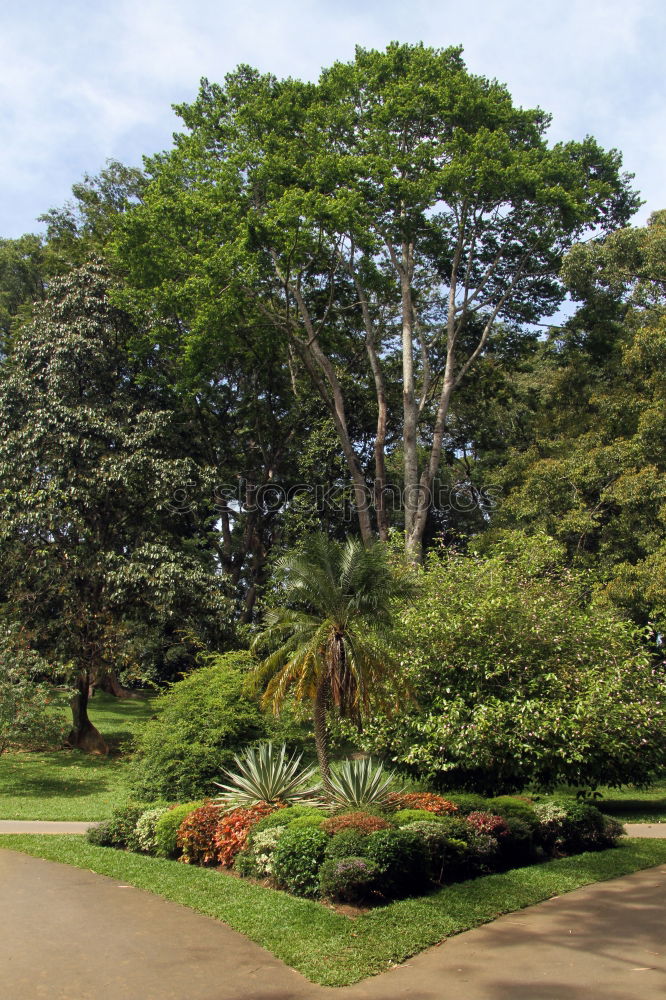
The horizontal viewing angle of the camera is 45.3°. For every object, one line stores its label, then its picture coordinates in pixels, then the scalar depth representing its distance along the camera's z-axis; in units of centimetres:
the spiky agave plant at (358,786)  1280
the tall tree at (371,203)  2539
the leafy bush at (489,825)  1165
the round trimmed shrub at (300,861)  1009
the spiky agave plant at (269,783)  1348
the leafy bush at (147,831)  1290
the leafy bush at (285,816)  1165
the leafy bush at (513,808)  1256
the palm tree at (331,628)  1370
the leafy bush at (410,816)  1149
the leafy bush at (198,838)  1201
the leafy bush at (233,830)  1159
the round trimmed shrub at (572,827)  1291
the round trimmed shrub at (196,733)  1597
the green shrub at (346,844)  1002
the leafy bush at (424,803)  1248
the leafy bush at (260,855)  1080
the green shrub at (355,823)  1087
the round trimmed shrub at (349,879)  943
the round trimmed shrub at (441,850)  1058
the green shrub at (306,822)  1116
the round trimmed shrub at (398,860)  976
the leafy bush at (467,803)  1277
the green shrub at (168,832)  1243
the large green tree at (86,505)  2480
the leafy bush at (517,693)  1428
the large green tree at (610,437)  2466
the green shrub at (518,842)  1182
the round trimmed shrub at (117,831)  1345
